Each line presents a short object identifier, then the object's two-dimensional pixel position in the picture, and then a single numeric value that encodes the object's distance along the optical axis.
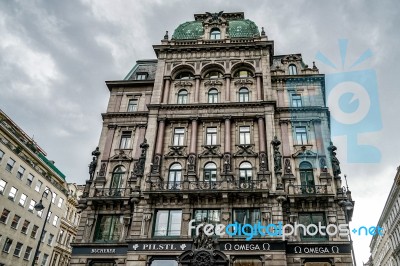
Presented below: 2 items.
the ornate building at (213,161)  28.03
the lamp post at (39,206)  27.25
